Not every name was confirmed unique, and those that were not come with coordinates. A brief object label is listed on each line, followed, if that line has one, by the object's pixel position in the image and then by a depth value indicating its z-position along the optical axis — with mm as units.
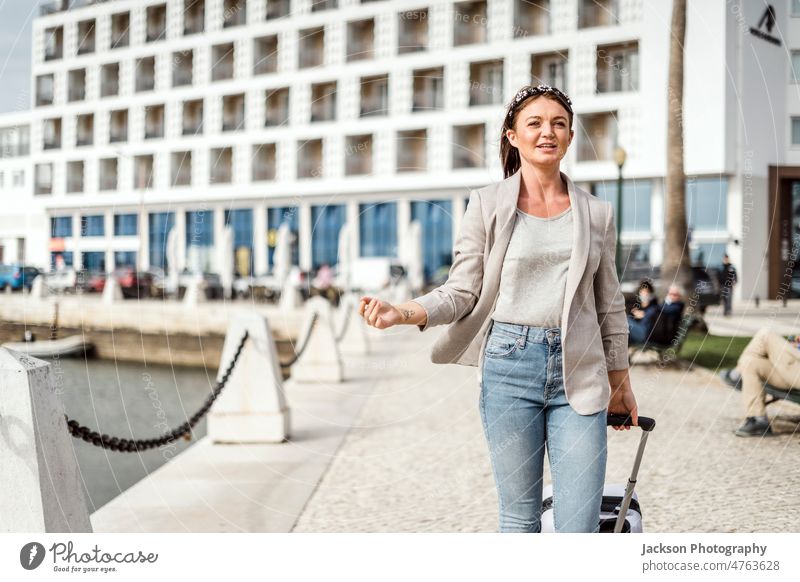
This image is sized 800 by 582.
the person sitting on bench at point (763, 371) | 5879
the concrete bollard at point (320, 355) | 10766
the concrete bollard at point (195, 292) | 22727
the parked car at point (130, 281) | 16250
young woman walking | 2660
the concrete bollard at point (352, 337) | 14461
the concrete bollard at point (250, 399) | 6680
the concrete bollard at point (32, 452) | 2814
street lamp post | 12617
